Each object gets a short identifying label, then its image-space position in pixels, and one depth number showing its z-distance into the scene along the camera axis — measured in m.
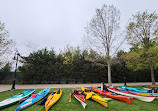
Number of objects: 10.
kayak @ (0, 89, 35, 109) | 4.49
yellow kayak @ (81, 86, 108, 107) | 4.50
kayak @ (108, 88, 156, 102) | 5.26
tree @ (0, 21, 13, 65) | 10.06
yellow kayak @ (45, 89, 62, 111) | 4.13
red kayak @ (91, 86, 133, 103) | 5.06
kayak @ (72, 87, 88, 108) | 4.37
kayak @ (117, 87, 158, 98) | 5.50
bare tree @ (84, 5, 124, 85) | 11.46
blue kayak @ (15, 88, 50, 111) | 4.24
